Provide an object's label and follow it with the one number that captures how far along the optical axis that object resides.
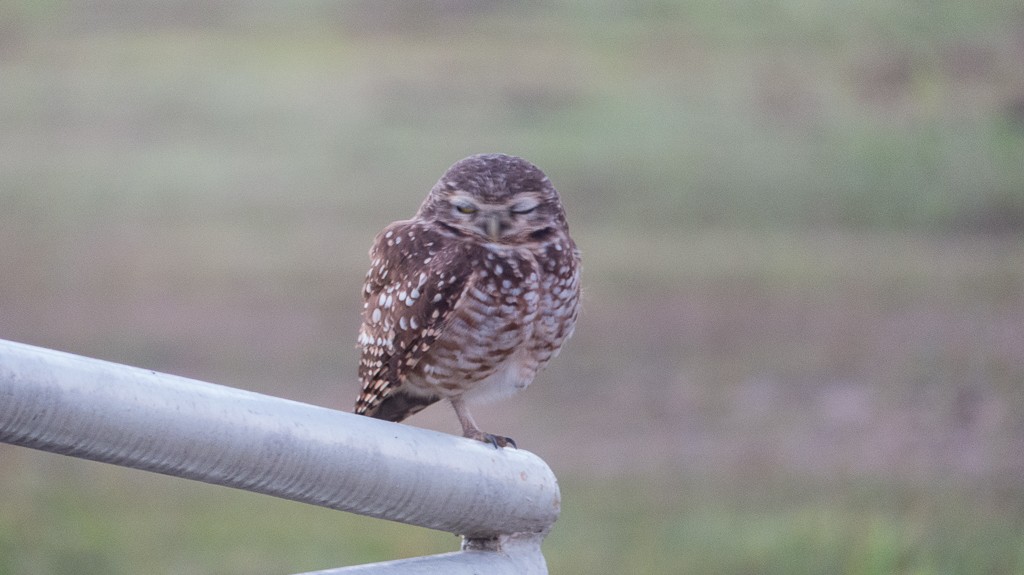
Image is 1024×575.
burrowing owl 12.79
